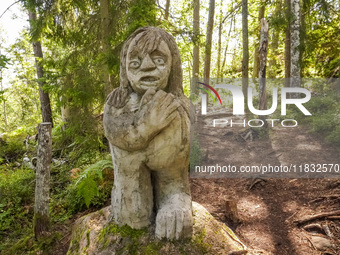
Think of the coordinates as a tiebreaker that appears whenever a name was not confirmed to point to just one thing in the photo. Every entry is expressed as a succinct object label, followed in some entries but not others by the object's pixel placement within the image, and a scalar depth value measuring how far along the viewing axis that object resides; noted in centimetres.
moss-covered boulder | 237
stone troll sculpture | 222
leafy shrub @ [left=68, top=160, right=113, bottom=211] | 414
